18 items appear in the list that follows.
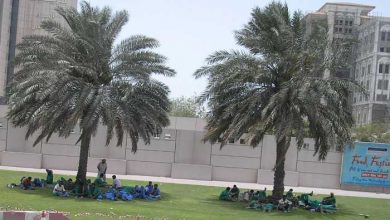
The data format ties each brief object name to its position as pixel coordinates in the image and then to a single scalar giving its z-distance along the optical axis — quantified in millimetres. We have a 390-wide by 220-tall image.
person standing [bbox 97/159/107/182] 28422
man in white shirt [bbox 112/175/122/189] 25003
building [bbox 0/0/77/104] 92512
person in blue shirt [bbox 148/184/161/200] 24583
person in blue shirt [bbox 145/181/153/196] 24830
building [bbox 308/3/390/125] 105500
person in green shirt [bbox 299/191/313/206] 24703
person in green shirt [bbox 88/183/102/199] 23469
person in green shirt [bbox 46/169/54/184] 26467
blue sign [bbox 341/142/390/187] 34719
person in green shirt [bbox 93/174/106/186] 26736
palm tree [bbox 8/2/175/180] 23422
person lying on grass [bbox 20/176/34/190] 24609
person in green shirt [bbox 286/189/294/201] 24922
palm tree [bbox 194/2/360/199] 23156
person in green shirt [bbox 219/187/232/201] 26000
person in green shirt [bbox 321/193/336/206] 24498
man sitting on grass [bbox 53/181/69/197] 23266
